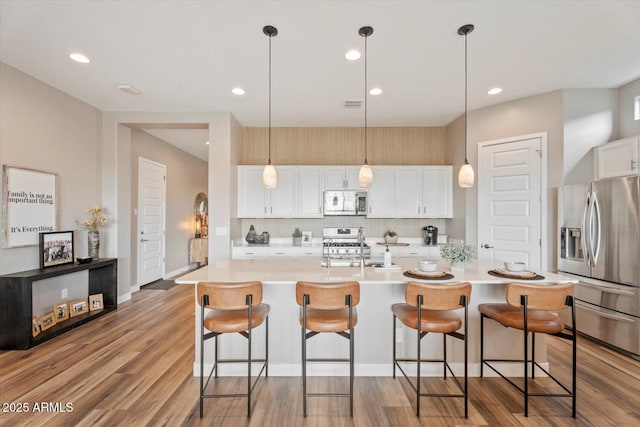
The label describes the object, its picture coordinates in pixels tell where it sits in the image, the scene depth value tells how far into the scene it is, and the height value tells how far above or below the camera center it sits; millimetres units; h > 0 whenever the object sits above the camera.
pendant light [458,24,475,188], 2799 +373
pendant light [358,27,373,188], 2848 +371
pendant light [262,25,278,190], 2934 +372
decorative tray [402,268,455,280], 2291 -497
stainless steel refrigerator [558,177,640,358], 2834 -443
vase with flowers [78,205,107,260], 3982 -182
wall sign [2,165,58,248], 3096 +105
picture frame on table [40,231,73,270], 3400 -428
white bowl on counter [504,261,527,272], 2404 -445
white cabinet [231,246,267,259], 4518 -604
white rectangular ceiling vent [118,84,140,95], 3557 +1565
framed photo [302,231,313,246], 5000 -406
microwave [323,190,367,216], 4852 +211
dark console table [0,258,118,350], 2980 -1004
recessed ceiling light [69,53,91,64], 2893 +1586
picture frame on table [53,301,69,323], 3537 -1208
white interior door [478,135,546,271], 3791 +196
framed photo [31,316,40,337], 3170 -1257
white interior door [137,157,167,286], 5359 -119
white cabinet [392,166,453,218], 4859 +365
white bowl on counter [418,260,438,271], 2428 -442
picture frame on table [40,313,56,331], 3297 -1255
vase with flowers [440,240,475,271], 2506 -352
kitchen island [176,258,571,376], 2543 -1126
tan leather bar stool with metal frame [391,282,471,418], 1998 -644
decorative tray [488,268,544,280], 2270 -491
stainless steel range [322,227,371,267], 4423 -471
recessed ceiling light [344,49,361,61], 2822 +1579
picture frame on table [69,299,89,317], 3754 -1247
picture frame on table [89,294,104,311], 4020 -1249
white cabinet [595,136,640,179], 3088 +626
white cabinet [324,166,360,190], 4875 +618
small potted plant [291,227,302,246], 4926 -400
